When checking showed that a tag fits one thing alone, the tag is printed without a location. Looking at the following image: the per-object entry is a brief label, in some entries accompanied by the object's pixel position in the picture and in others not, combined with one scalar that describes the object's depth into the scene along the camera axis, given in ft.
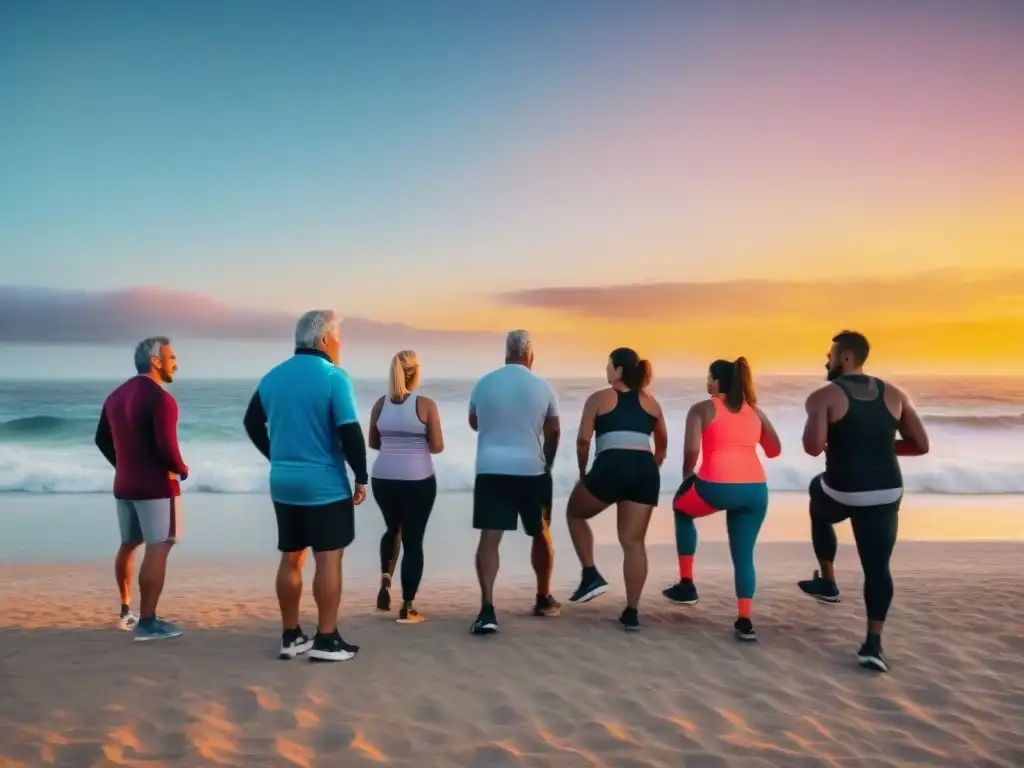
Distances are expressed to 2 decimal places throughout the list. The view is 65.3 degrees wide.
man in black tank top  13.89
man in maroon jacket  15.12
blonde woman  16.33
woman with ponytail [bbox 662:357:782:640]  15.67
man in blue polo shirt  13.37
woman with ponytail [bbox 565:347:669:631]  16.05
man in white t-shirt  16.15
